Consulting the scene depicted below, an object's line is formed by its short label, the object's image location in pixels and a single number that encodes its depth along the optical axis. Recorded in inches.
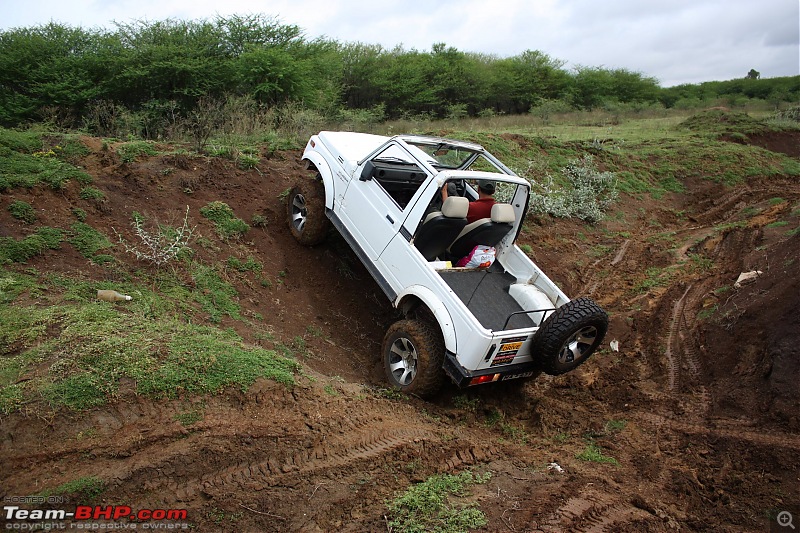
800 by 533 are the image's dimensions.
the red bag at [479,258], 268.2
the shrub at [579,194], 478.3
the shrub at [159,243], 257.3
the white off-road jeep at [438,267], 221.9
